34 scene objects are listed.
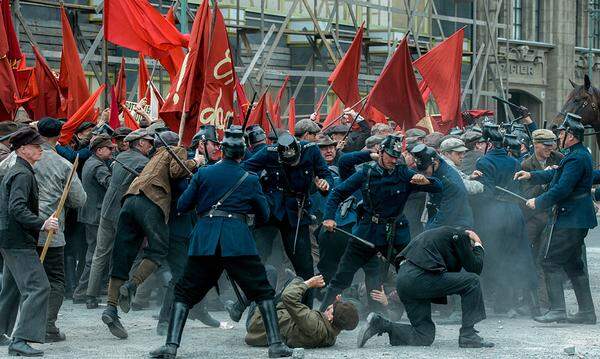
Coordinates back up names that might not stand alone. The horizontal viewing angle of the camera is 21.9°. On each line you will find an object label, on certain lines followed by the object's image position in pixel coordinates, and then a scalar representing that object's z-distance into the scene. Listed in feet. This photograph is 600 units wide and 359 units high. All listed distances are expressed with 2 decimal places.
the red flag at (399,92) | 61.87
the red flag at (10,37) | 61.62
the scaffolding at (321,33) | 83.20
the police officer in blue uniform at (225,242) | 38.29
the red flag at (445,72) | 68.39
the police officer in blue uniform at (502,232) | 49.11
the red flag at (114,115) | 59.41
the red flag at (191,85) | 52.29
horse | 57.21
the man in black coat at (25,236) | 38.63
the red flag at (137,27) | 61.72
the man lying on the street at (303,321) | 39.81
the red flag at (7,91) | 57.62
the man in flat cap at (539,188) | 50.78
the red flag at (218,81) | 51.72
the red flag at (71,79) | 62.49
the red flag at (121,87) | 64.69
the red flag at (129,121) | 61.04
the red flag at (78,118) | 57.98
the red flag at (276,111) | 71.26
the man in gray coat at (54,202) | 40.88
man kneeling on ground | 40.52
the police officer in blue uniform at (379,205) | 44.04
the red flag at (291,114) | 71.51
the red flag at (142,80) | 67.82
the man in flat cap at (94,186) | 51.49
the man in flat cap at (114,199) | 47.67
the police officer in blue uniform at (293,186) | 44.80
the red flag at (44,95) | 61.77
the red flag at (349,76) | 66.95
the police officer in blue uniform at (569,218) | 46.55
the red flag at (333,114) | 67.92
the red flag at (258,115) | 61.82
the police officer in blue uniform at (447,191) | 45.37
